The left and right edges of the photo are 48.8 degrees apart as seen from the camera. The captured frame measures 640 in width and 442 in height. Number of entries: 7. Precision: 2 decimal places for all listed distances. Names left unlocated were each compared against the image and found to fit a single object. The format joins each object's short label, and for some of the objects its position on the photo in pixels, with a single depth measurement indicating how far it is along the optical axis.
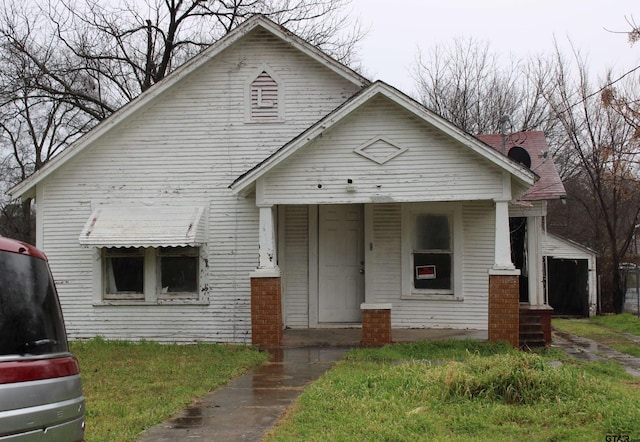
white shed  26.39
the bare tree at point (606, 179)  25.86
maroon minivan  3.79
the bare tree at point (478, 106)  35.97
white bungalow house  13.46
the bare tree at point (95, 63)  22.05
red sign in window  13.70
